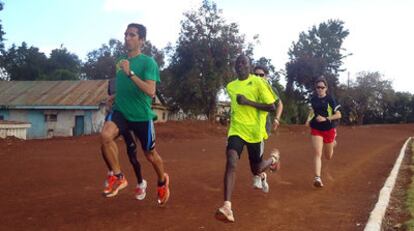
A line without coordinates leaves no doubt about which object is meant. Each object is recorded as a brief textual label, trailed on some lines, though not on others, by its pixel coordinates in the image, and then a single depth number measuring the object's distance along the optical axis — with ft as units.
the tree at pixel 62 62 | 231.71
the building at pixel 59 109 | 111.55
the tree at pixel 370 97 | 206.39
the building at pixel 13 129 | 88.17
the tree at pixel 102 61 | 216.13
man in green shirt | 19.02
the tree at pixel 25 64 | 224.74
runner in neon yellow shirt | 18.47
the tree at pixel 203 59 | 115.14
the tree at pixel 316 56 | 184.55
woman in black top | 28.55
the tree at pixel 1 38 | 139.52
